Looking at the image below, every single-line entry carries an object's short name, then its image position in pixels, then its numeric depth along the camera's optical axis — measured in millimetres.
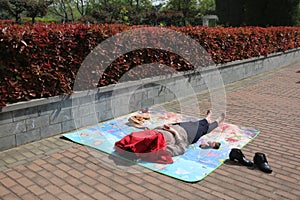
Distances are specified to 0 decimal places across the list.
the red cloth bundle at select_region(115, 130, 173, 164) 4340
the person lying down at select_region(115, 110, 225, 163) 4363
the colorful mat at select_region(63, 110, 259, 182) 4152
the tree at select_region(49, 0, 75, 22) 32300
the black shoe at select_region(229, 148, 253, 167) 4309
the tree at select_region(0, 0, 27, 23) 28122
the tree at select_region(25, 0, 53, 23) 28844
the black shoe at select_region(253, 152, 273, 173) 4129
